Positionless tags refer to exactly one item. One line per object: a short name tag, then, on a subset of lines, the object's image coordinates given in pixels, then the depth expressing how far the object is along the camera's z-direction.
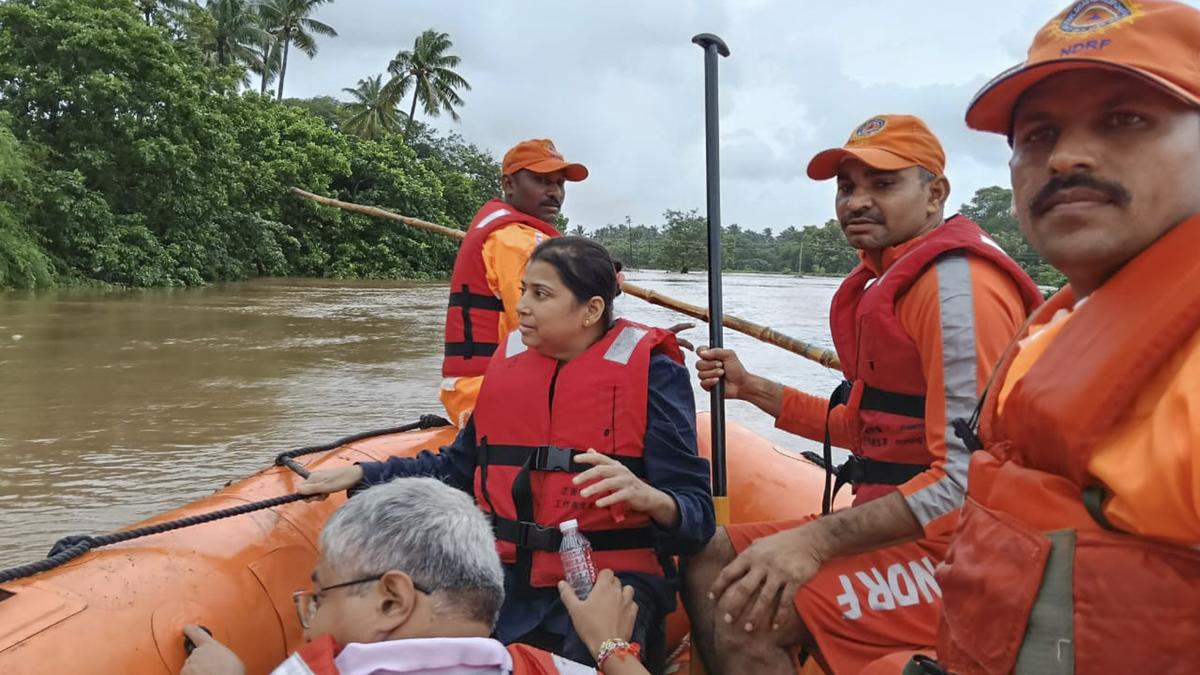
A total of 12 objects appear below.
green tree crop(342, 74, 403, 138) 37.59
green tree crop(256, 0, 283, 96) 36.16
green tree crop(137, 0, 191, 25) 29.83
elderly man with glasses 1.26
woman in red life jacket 2.02
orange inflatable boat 1.76
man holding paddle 1.83
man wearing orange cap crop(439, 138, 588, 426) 3.43
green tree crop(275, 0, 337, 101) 37.31
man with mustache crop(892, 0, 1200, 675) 0.92
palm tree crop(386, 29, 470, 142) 38.19
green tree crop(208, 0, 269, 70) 33.06
